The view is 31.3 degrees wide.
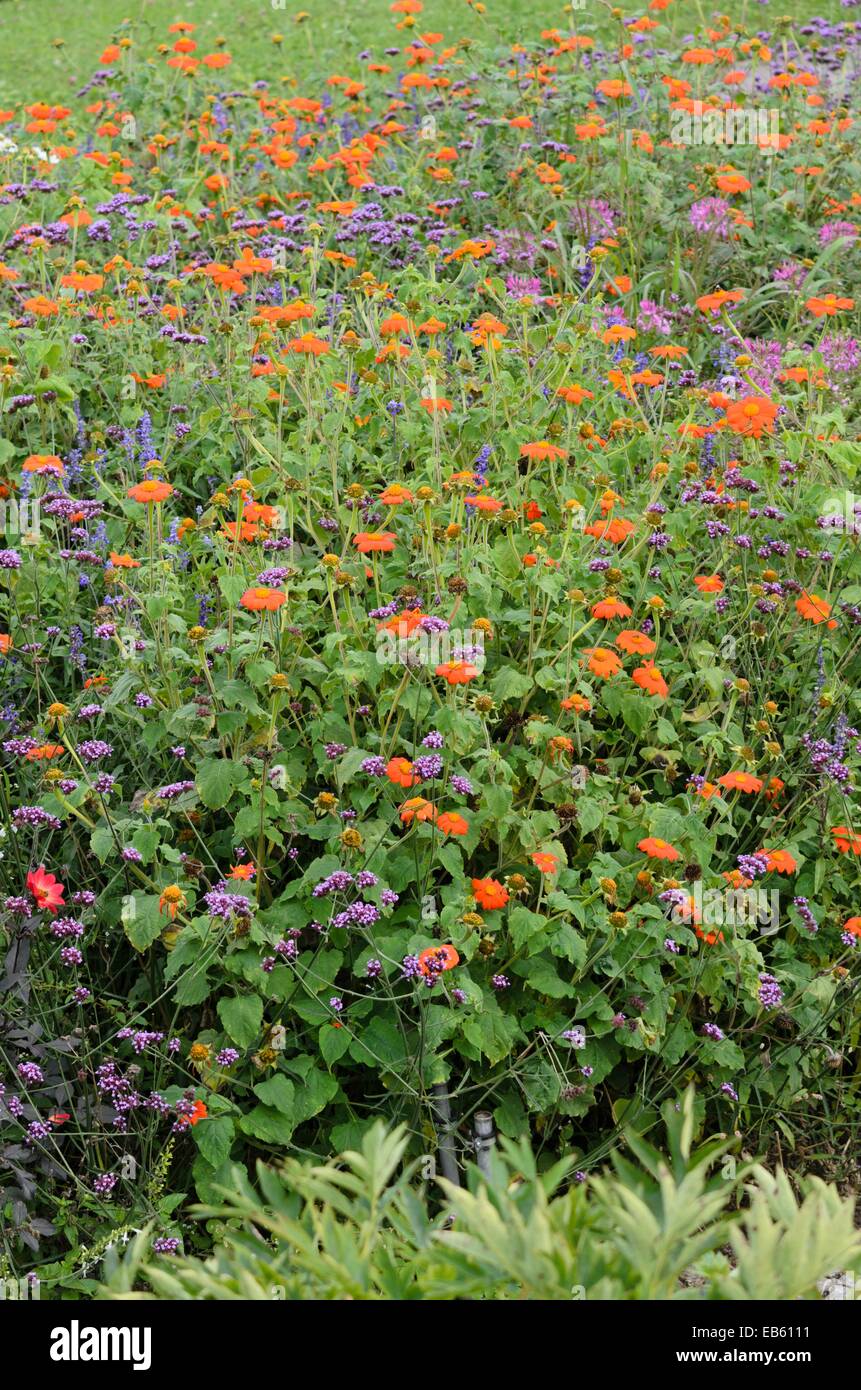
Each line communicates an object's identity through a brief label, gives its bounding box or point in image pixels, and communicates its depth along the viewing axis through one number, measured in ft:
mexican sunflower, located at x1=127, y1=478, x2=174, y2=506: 10.98
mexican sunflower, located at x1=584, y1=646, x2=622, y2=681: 10.73
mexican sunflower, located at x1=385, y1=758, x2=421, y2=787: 9.93
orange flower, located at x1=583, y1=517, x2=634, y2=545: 11.90
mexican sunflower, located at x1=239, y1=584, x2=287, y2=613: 10.20
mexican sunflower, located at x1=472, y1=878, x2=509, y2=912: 9.82
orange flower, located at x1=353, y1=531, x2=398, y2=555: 11.18
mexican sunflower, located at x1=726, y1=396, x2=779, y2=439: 12.51
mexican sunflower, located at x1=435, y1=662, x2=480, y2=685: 9.77
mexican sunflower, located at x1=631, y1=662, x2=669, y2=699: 10.99
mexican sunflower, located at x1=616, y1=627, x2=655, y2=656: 11.09
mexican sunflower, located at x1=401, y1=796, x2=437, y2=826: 9.79
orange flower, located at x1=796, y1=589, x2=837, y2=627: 12.16
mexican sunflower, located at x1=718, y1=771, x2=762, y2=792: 10.83
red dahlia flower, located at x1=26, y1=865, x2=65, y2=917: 9.42
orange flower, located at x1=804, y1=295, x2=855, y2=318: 14.96
